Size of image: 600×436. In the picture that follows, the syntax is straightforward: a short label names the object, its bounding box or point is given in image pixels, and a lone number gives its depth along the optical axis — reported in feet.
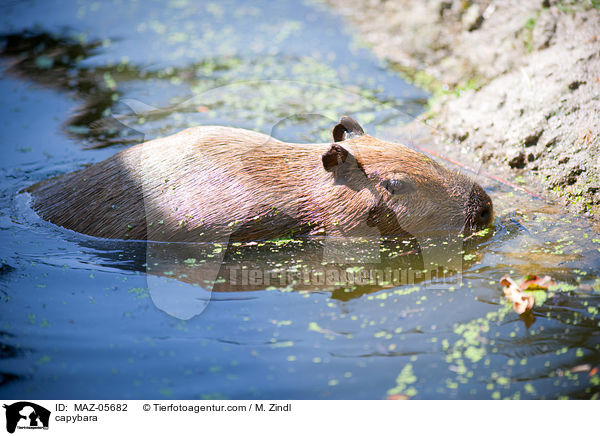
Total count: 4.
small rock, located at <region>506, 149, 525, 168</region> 38.50
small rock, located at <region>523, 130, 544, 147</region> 38.14
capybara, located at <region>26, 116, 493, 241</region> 29.96
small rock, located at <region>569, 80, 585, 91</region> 38.22
